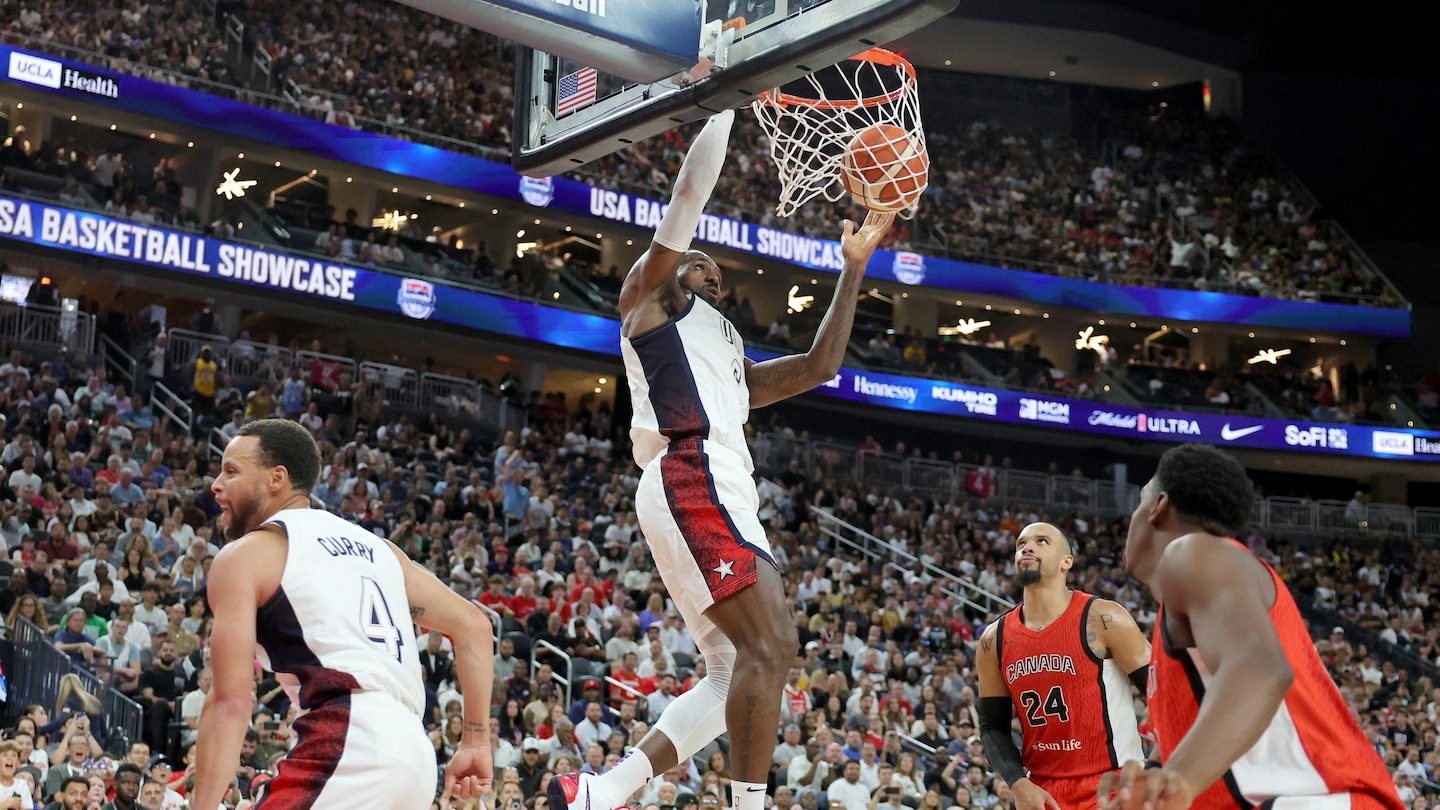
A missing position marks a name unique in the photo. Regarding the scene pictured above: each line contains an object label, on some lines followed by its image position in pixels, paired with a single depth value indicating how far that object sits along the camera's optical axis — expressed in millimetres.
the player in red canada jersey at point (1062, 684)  6320
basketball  6414
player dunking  5168
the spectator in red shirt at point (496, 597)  15375
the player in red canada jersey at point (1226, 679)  3104
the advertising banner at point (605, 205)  24734
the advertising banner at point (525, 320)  23016
